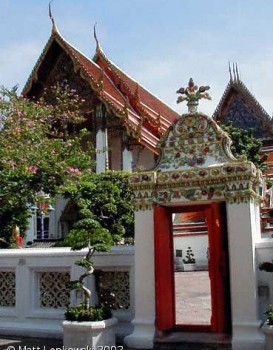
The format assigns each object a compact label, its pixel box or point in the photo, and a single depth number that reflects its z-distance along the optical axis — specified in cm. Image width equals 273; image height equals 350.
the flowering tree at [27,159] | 1058
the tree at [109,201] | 1380
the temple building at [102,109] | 1885
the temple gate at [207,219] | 599
